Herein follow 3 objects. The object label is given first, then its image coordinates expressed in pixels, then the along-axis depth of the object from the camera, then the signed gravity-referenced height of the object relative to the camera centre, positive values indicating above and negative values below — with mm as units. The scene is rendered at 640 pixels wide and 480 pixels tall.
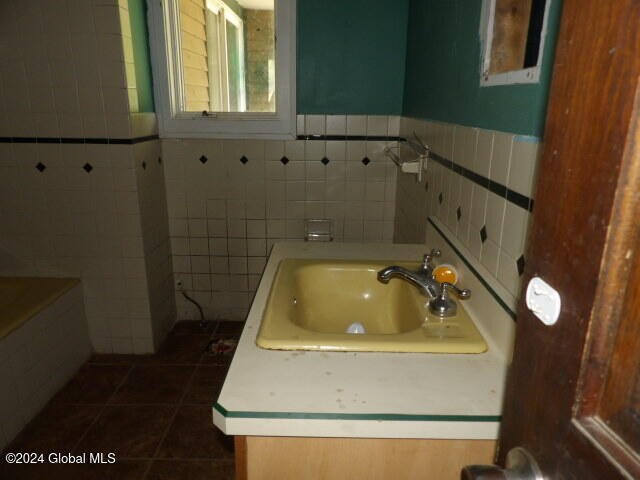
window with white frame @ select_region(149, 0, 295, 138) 2365 +287
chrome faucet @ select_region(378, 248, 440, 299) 1111 -390
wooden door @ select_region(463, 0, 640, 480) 327 -100
